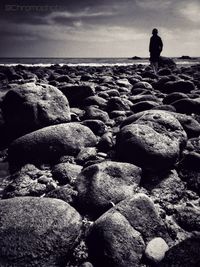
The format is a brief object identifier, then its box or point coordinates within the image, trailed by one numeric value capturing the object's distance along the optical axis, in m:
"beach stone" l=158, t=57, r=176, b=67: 20.98
